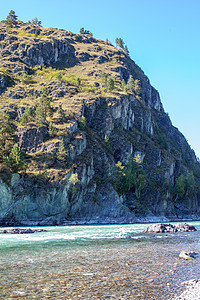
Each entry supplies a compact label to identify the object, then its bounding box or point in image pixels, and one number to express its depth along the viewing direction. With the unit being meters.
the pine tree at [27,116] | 88.00
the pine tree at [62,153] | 79.12
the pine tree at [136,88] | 161.39
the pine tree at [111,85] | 127.31
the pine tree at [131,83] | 159.31
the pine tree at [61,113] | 97.19
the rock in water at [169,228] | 41.88
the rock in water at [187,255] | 18.10
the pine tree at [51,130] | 85.08
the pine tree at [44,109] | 90.96
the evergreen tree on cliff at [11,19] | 191.12
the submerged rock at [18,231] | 42.41
